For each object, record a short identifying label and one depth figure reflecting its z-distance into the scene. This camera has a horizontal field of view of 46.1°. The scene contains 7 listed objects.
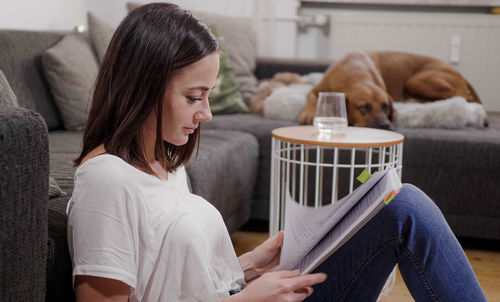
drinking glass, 1.76
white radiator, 3.24
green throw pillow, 2.61
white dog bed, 2.34
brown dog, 2.25
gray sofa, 1.84
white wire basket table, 1.66
